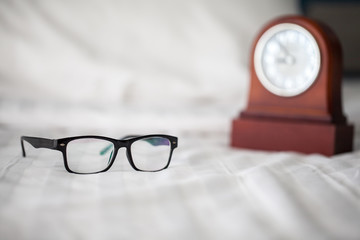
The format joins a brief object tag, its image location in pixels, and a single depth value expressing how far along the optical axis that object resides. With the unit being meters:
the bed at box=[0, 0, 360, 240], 0.48
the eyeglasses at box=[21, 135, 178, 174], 0.71
